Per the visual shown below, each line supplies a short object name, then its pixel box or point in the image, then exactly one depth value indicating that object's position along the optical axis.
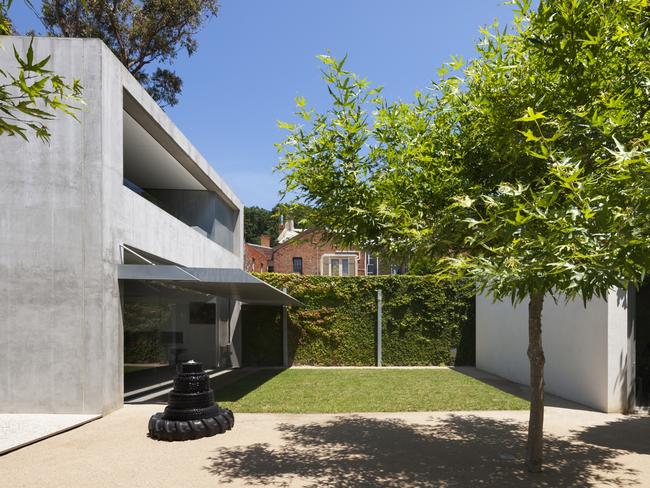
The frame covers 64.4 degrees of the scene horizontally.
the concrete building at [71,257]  9.34
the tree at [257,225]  77.94
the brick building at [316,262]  37.84
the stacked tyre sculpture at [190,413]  7.64
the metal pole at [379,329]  18.12
